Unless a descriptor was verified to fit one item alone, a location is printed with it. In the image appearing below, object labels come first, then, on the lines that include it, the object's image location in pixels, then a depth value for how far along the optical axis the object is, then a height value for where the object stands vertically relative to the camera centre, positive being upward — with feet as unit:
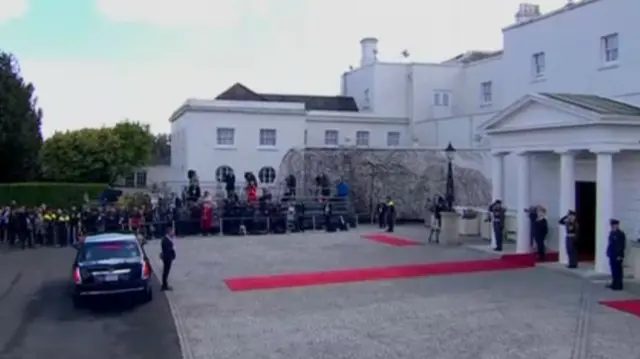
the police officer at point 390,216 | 109.81 -4.92
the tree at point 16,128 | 152.46 +11.64
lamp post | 92.17 -0.28
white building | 67.82 +10.65
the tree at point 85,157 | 164.86 +6.04
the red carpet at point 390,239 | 93.09 -7.55
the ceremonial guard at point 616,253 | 59.41 -5.69
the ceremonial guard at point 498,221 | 80.38 -4.18
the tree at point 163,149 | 266.98 +14.18
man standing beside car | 60.52 -5.65
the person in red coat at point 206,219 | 107.14 -5.20
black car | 53.36 -6.42
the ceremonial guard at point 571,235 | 67.21 -4.77
